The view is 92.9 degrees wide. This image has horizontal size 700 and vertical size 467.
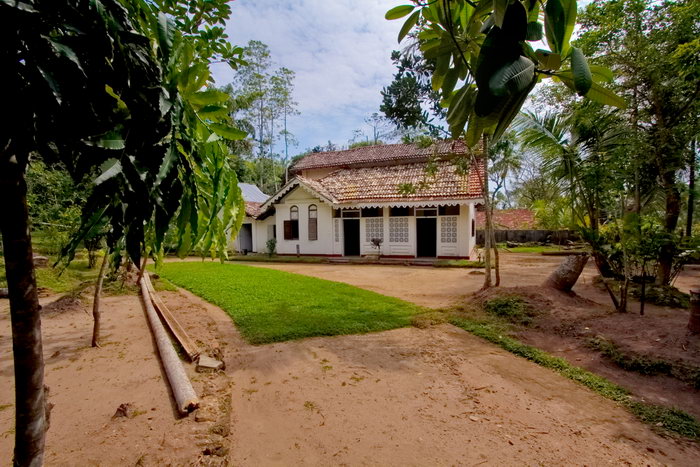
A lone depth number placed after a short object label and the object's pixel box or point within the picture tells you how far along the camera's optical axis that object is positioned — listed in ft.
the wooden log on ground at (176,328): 14.43
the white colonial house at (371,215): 48.96
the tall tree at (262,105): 89.81
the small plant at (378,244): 52.47
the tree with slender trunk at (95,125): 2.81
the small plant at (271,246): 59.73
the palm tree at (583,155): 18.65
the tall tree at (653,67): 21.15
